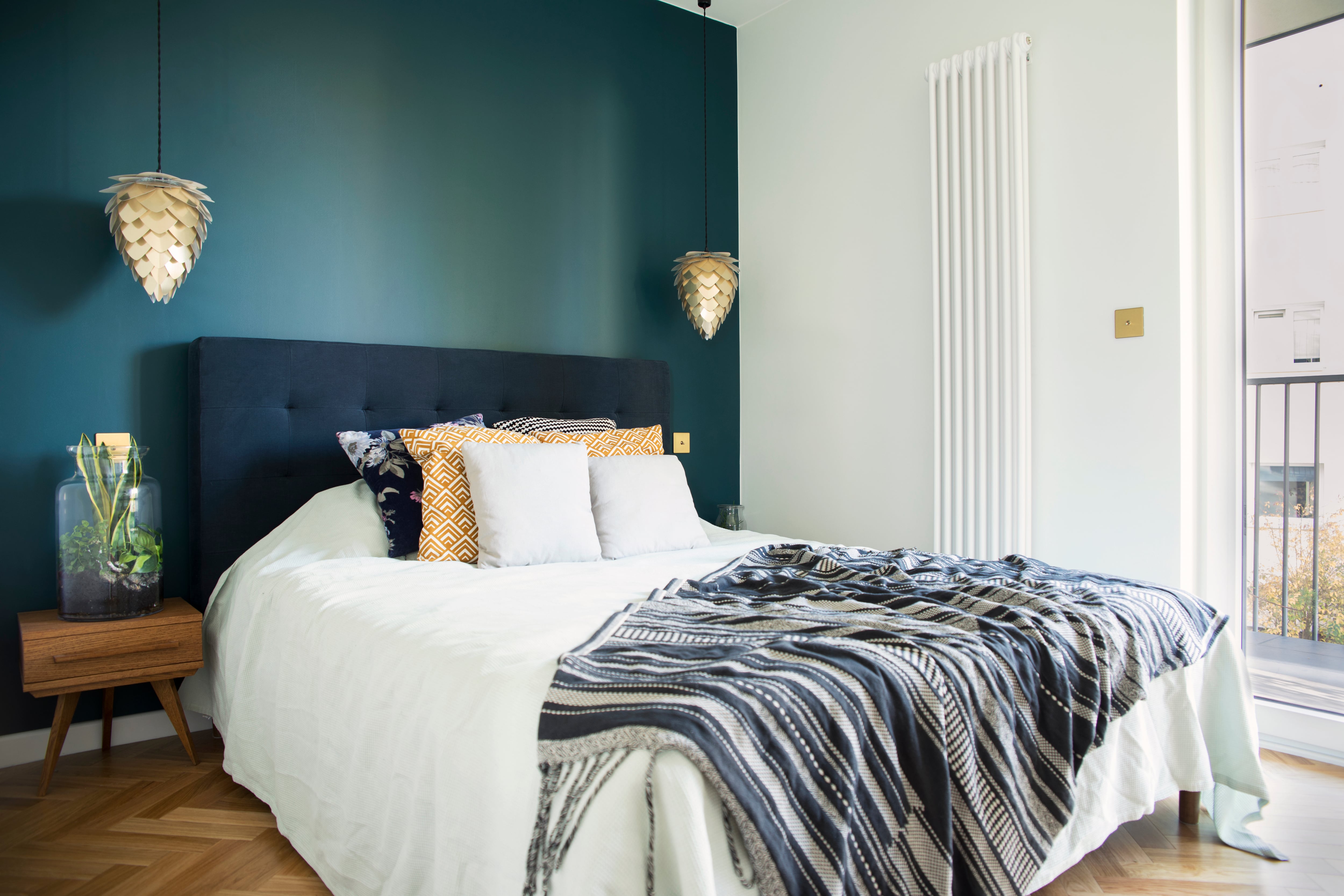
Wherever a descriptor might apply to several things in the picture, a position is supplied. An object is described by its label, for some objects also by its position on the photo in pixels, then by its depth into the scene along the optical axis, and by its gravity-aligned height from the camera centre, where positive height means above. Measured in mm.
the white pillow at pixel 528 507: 2303 -198
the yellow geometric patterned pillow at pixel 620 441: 2908 -16
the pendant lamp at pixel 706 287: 3469 +626
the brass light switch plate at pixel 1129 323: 2670 +356
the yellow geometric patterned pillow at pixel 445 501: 2365 -184
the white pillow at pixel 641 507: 2564 -225
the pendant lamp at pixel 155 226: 2316 +602
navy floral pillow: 2438 -123
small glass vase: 3703 -366
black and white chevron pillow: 2977 +41
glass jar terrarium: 2234 -269
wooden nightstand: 2102 -567
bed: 1135 -445
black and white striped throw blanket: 1062 -412
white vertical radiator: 2896 +477
